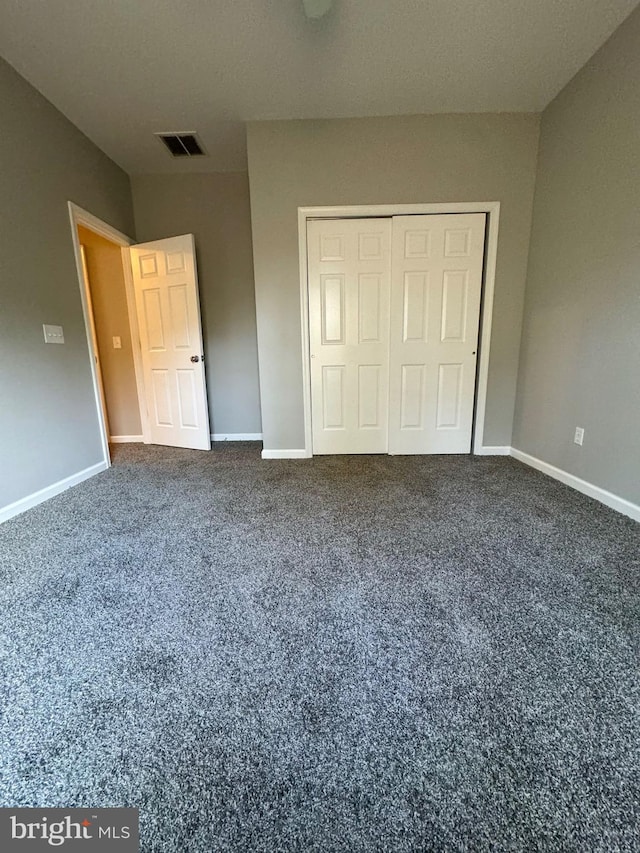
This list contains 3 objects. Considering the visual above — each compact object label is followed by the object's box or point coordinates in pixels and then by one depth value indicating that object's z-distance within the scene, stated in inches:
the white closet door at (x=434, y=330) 105.7
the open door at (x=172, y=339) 124.1
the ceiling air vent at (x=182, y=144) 109.0
